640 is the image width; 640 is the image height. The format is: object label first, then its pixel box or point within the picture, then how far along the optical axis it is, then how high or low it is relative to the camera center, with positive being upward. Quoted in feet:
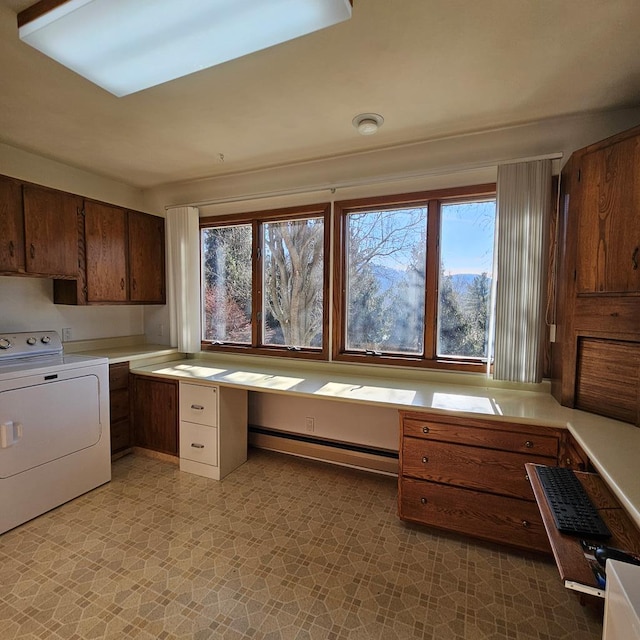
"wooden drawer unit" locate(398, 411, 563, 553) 5.87 -3.12
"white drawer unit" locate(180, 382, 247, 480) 8.64 -3.27
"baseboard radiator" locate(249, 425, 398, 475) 8.89 -4.08
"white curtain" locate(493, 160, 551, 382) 7.02 +0.85
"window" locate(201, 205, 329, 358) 9.78 +0.75
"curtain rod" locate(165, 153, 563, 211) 7.22 +3.20
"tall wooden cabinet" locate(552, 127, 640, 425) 5.28 +0.45
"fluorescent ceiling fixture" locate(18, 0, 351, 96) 4.01 +3.60
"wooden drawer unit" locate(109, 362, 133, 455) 9.35 -2.89
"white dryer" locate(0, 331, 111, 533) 6.72 -2.69
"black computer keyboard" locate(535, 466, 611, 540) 3.51 -2.28
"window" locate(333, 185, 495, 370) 8.09 +0.75
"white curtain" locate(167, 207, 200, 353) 10.87 +1.08
